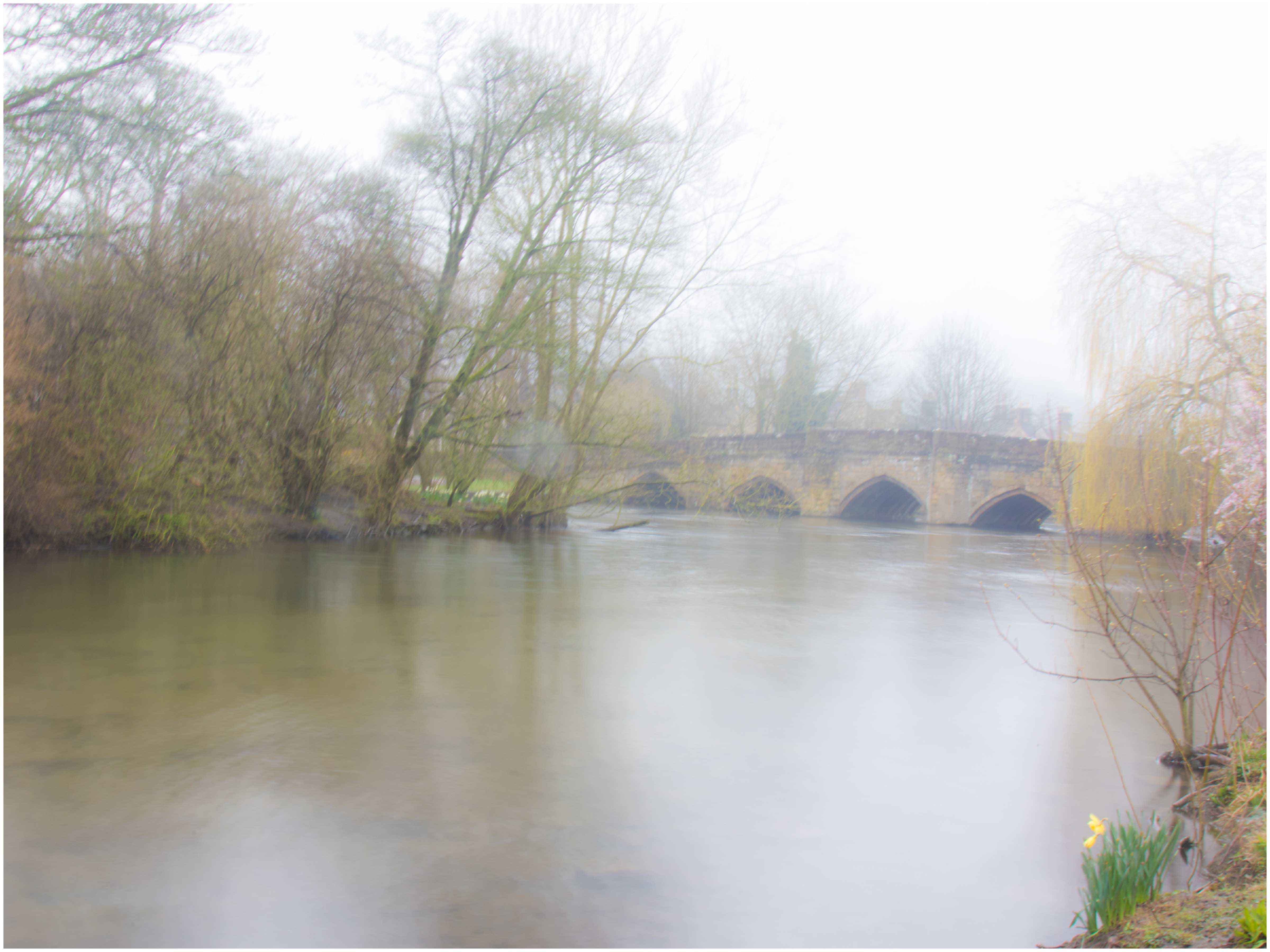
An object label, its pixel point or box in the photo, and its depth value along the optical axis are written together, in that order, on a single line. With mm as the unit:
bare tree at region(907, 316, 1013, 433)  45812
